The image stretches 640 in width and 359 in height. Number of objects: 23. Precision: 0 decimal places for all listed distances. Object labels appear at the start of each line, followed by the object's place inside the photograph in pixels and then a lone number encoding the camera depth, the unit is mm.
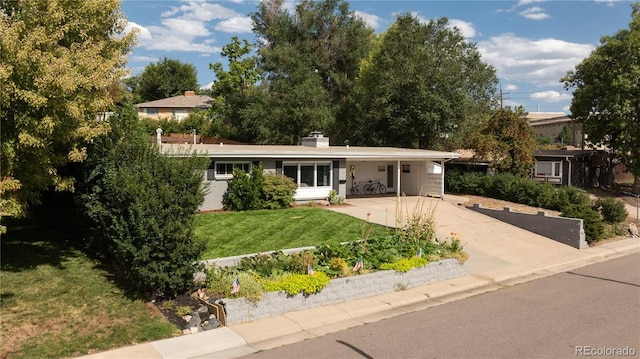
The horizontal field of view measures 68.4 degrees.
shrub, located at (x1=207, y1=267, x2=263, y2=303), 8531
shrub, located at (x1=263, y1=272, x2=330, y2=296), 8906
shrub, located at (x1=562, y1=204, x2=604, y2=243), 16781
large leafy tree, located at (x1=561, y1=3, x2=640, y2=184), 31094
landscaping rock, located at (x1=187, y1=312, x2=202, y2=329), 8039
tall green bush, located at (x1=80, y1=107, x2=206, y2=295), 8609
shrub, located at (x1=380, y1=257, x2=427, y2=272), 10547
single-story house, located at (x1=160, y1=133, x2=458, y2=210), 18469
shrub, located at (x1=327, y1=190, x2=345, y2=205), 20922
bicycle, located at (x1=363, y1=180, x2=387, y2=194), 25359
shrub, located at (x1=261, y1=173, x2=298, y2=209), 18453
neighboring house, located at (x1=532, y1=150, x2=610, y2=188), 33062
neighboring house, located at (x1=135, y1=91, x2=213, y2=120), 58281
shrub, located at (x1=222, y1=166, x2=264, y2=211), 18016
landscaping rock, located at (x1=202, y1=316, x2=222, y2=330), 8086
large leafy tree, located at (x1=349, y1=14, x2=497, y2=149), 31391
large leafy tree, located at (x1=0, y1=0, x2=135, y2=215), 7695
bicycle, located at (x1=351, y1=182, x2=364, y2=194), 25047
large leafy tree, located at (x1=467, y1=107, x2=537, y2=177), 26281
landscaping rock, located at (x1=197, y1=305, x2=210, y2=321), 8405
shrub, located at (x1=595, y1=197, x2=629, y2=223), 19266
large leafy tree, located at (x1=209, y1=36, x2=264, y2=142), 41906
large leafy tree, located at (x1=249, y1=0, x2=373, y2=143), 37750
